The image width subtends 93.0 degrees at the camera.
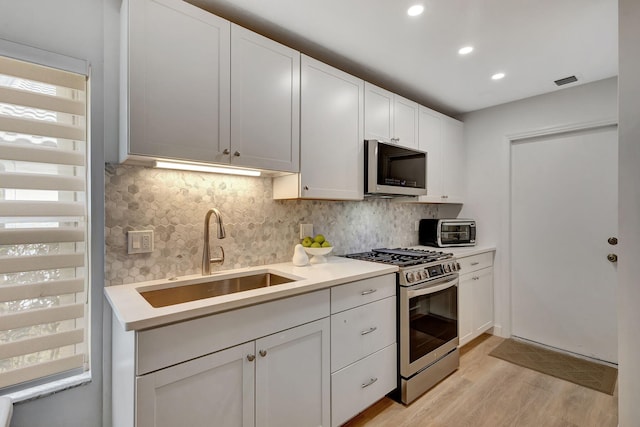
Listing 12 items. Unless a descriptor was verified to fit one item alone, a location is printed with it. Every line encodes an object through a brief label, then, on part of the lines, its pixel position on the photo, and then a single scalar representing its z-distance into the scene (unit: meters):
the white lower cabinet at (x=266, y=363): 1.12
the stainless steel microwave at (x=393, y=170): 2.27
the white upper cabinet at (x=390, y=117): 2.33
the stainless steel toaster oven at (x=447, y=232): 3.11
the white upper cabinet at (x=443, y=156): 2.92
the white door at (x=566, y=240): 2.59
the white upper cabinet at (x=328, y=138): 1.92
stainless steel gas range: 2.04
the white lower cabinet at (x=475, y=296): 2.75
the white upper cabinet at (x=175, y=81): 1.33
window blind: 1.33
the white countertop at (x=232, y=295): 1.11
